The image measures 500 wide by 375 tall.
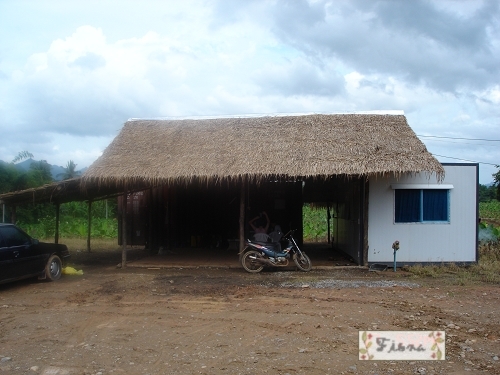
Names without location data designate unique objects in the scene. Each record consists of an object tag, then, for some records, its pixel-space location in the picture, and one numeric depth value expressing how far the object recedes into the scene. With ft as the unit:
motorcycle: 39.68
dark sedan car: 32.32
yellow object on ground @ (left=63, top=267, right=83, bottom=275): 40.34
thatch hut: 39.55
